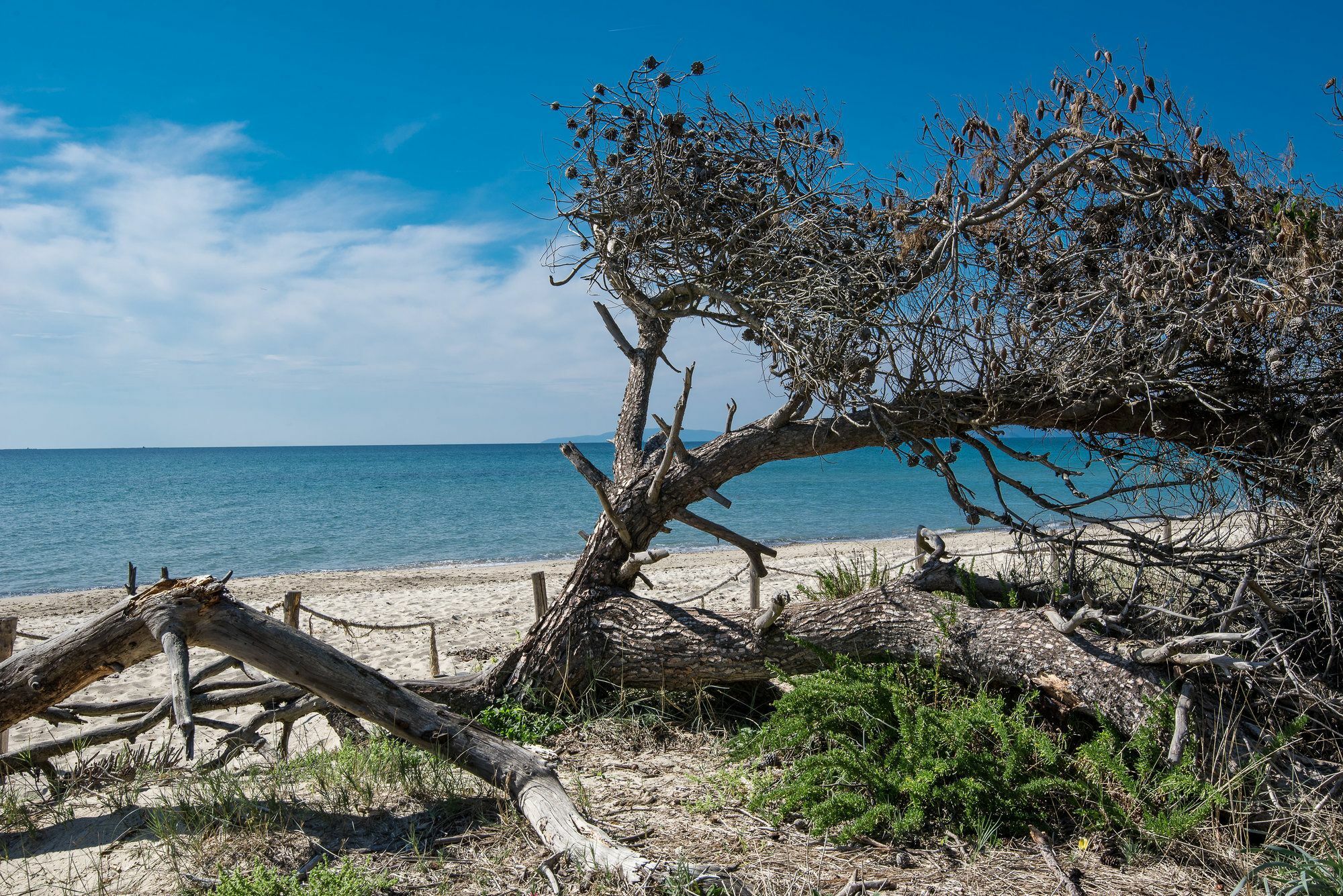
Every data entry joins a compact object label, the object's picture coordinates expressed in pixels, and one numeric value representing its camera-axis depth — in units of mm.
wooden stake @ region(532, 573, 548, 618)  8938
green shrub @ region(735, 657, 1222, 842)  3512
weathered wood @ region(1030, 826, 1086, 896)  3104
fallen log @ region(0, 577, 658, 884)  3906
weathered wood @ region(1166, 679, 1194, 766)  3646
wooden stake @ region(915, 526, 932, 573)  5723
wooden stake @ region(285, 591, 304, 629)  8086
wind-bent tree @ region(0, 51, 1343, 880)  4020
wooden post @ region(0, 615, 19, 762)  5695
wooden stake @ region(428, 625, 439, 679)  8266
